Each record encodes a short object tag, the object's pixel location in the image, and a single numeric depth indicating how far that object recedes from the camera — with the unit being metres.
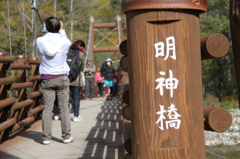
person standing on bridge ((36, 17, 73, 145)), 6.06
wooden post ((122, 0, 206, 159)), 2.23
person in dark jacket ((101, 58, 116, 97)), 16.34
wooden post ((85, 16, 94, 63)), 34.62
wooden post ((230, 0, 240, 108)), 2.30
